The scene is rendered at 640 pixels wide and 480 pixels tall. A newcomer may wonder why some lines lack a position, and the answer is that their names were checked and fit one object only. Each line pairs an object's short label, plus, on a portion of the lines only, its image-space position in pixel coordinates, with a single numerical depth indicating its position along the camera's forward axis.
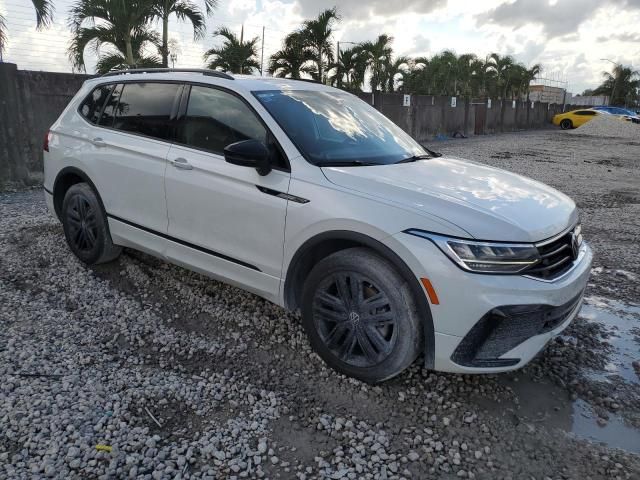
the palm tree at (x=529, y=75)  47.59
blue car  33.25
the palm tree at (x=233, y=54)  18.39
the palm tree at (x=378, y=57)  24.73
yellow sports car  34.59
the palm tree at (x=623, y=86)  65.94
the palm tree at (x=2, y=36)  10.12
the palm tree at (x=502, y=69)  44.94
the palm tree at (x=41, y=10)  11.46
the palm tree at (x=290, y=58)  20.97
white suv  2.71
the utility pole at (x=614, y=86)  66.19
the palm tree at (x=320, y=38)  21.55
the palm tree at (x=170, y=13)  14.83
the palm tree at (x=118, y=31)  13.44
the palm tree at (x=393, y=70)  28.69
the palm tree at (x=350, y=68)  23.20
